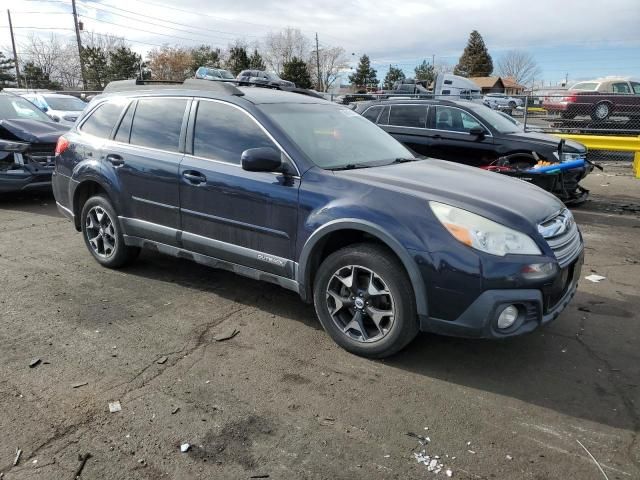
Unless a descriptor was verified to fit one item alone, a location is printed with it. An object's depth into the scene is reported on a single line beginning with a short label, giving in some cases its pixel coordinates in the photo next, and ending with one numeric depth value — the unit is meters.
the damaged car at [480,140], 8.36
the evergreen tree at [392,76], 81.79
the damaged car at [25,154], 8.12
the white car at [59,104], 15.66
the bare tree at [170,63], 63.75
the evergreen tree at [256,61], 56.63
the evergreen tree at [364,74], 81.00
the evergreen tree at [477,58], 78.25
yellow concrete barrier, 11.38
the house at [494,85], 68.31
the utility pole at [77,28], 41.35
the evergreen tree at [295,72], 48.09
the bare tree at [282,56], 80.94
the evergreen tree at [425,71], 87.48
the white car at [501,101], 29.53
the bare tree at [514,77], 97.62
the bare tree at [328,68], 87.49
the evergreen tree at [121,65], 55.47
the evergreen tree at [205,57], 61.62
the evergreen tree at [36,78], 52.54
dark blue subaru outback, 3.24
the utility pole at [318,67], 78.47
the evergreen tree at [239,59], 53.01
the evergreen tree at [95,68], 56.31
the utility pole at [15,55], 51.68
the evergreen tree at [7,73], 56.74
